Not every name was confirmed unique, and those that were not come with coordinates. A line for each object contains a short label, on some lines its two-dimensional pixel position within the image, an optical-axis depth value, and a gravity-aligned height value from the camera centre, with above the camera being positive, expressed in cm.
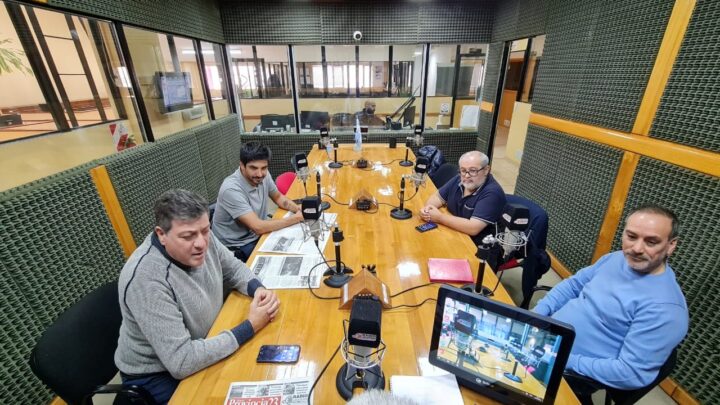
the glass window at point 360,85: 593 -9
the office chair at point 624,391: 124 -126
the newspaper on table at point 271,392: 103 -102
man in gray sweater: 115 -87
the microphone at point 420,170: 260 -74
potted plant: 191 +15
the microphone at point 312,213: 158 -66
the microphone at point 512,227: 135 -65
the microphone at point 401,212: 238 -99
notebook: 104 -103
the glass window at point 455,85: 589 -12
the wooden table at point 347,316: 111 -103
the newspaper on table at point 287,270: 163 -102
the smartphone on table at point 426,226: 220 -102
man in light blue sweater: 122 -97
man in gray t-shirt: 226 -94
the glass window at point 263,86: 563 -9
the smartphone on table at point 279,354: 118 -102
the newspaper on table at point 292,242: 192 -101
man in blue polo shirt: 222 -90
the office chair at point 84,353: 118 -106
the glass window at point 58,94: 202 -9
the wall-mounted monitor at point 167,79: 324 +4
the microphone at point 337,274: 160 -100
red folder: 165 -101
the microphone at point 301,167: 265 -73
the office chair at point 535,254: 205 -112
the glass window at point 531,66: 738 +29
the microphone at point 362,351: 90 -86
